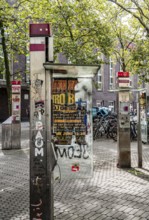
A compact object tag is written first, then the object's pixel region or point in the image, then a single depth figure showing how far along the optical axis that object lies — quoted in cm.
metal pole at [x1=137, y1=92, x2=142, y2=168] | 787
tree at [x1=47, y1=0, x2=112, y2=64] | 1634
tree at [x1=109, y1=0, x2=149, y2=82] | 1977
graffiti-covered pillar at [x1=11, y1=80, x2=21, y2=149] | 1113
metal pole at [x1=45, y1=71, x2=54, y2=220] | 321
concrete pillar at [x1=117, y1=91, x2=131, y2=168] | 782
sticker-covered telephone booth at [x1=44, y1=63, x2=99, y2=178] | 337
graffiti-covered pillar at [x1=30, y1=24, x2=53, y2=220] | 318
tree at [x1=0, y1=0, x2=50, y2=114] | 1483
